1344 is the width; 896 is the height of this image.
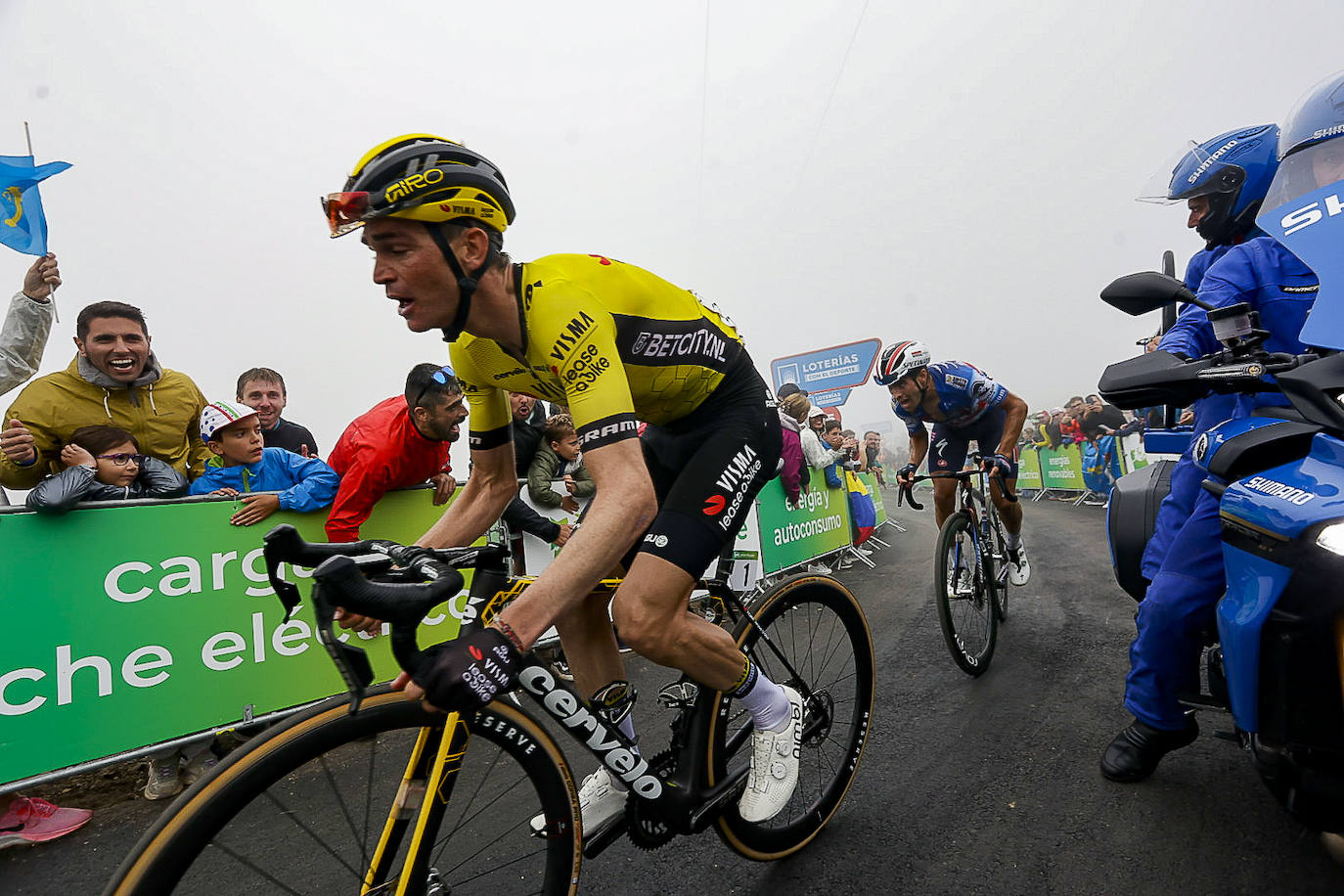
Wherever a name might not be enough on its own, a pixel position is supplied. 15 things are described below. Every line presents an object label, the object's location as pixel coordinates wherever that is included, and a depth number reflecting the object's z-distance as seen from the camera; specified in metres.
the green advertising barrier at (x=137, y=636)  3.07
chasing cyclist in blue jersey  5.18
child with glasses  3.35
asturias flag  4.09
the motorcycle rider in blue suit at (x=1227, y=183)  3.13
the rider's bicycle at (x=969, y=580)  3.96
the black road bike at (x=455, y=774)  1.25
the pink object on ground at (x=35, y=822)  2.86
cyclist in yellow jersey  1.52
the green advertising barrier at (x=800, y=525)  7.33
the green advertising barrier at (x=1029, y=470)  18.94
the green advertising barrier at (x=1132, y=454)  13.34
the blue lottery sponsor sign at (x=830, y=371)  21.69
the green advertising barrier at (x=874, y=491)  12.98
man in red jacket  4.00
